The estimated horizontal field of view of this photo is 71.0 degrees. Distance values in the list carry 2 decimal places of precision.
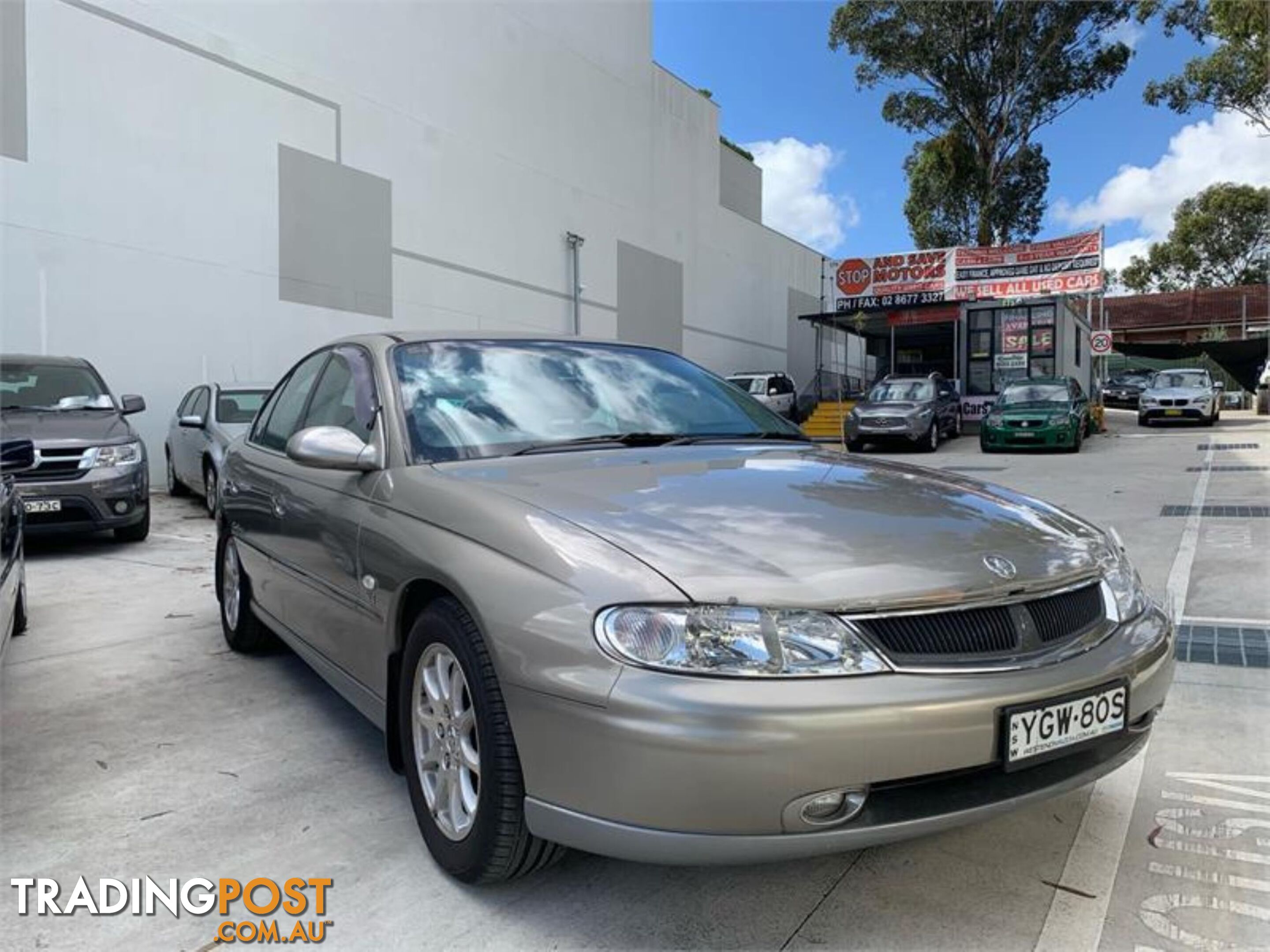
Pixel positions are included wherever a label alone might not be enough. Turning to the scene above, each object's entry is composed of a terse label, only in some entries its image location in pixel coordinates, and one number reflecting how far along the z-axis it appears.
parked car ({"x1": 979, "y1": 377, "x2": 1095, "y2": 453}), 16.02
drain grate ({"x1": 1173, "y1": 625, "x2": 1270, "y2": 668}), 4.14
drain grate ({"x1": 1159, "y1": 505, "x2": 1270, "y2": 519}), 8.05
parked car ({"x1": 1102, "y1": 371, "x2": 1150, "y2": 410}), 34.75
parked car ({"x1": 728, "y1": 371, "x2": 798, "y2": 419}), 23.39
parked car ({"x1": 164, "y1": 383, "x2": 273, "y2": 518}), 8.95
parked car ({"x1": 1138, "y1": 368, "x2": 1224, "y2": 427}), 21.22
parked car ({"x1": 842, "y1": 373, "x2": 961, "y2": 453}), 17.11
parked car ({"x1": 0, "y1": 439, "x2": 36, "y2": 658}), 3.60
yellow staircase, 23.67
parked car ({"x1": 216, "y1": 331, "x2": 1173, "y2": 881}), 1.78
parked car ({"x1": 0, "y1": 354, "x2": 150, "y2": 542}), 6.81
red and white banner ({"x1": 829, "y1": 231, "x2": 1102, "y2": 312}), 20.72
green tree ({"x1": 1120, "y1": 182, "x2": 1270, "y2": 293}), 44.91
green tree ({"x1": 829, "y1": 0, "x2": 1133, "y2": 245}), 27.88
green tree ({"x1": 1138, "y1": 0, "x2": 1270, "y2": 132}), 20.80
